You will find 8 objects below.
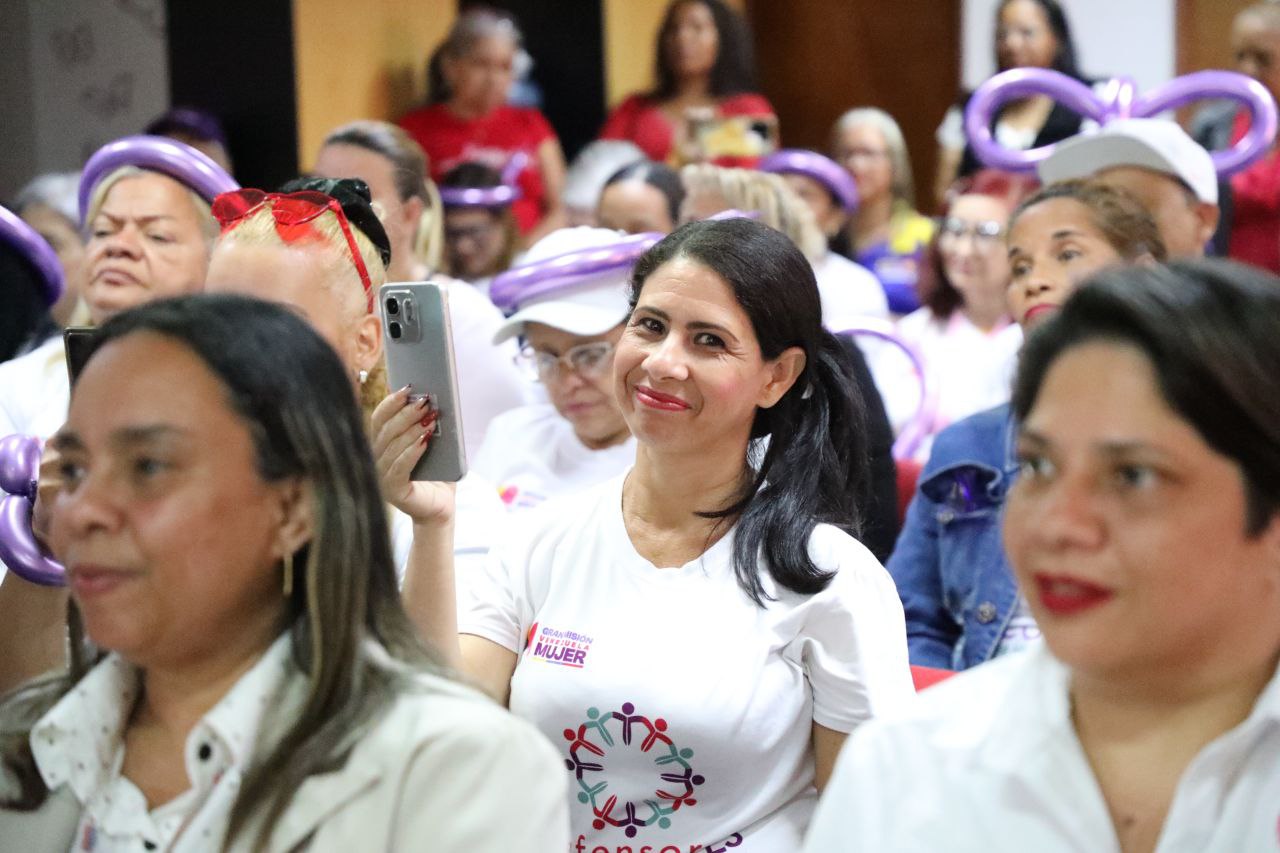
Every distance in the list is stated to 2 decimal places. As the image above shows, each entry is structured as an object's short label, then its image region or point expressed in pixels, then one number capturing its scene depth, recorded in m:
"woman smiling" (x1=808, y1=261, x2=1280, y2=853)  1.25
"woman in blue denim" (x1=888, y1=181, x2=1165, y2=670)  2.57
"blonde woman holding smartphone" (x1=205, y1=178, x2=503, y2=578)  2.10
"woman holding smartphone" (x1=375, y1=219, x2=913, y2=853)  1.92
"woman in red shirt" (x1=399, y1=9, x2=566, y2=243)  5.39
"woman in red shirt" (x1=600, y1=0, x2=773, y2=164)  5.63
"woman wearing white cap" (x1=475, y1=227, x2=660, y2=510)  2.91
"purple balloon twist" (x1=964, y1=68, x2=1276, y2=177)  3.62
